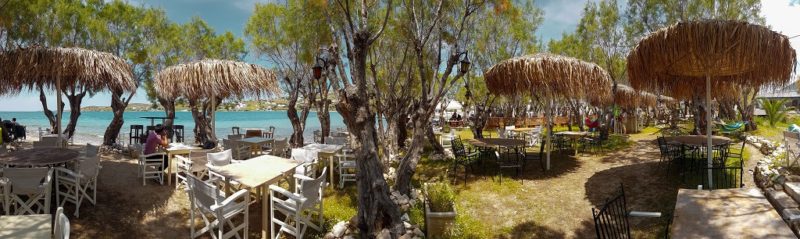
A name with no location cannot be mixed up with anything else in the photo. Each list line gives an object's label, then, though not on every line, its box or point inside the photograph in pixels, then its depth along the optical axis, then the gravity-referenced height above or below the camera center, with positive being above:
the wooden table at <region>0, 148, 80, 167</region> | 5.66 -0.59
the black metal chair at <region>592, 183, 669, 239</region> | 3.47 -0.82
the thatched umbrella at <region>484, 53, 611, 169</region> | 8.41 +0.96
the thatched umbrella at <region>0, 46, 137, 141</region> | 7.17 +0.93
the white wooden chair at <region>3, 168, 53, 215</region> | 5.12 -0.85
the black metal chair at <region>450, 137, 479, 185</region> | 8.63 -0.79
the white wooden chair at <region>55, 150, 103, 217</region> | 5.74 -0.94
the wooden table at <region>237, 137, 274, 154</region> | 10.52 -0.61
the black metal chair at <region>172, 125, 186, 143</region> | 17.60 -0.68
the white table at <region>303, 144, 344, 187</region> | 8.38 -0.64
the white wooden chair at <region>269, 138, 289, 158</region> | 10.55 -0.71
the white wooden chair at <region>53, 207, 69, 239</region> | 3.05 -0.85
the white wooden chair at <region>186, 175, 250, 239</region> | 4.66 -1.03
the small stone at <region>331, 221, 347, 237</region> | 5.55 -1.54
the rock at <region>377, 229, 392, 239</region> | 5.11 -1.47
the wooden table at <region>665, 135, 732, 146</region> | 7.51 -0.37
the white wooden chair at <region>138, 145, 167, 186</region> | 7.69 -0.89
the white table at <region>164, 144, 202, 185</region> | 7.74 -0.65
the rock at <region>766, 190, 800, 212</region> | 4.80 -0.99
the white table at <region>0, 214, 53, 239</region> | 3.13 -0.89
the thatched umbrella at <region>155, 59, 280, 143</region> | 9.43 +0.96
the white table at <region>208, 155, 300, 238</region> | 5.24 -0.76
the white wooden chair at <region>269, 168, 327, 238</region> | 4.98 -1.12
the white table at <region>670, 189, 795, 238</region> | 3.69 -0.98
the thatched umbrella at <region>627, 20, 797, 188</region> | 5.88 +1.07
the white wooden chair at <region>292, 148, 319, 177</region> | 7.24 -0.73
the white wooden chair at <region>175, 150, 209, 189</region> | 7.10 -0.81
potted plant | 5.48 -1.28
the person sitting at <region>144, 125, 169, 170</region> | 8.30 -0.49
